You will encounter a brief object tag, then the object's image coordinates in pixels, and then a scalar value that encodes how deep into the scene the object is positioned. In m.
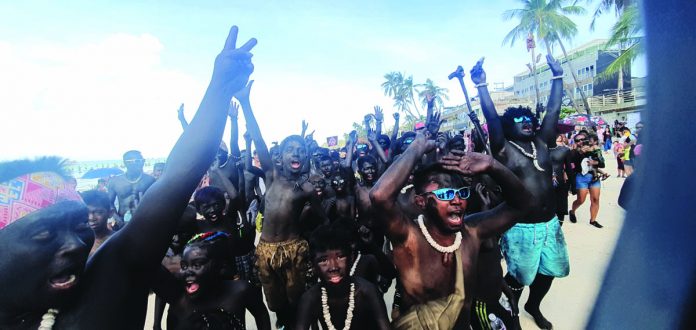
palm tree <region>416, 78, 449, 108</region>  67.69
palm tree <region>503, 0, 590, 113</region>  34.16
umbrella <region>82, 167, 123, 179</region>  9.72
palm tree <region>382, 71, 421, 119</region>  70.88
